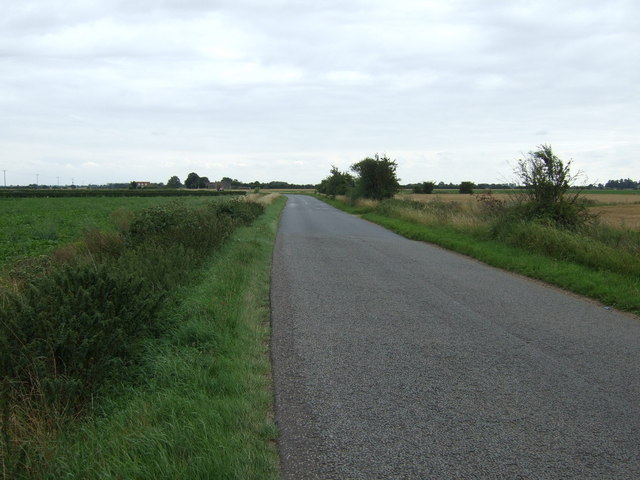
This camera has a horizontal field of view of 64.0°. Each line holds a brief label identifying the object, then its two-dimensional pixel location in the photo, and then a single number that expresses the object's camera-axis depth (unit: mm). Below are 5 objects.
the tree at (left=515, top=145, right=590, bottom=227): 15945
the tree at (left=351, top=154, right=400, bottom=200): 44188
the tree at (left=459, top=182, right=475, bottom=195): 94688
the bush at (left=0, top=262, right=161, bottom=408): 4625
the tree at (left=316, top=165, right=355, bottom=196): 74688
